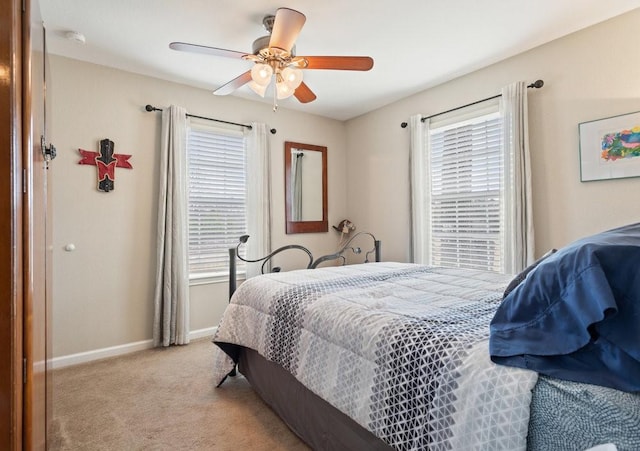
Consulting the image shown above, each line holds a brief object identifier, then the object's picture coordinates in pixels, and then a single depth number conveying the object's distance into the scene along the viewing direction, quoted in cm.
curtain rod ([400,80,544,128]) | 272
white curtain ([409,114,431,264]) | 362
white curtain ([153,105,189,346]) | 317
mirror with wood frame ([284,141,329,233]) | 420
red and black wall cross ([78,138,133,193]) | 296
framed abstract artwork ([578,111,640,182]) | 230
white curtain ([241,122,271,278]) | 378
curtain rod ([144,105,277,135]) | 320
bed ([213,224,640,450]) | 82
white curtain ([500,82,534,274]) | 274
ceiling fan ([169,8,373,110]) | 198
